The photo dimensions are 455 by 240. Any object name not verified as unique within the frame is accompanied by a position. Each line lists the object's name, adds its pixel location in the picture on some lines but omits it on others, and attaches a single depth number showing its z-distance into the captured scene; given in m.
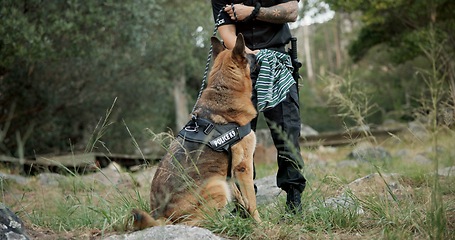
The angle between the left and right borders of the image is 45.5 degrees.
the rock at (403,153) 12.56
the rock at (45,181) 9.10
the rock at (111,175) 9.73
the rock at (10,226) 3.61
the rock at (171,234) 3.54
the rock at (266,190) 6.24
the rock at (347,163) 10.90
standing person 4.91
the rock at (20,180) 9.03
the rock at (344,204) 4.29
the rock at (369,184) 5.30
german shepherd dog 4.10
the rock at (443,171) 6.28
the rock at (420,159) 10.41
